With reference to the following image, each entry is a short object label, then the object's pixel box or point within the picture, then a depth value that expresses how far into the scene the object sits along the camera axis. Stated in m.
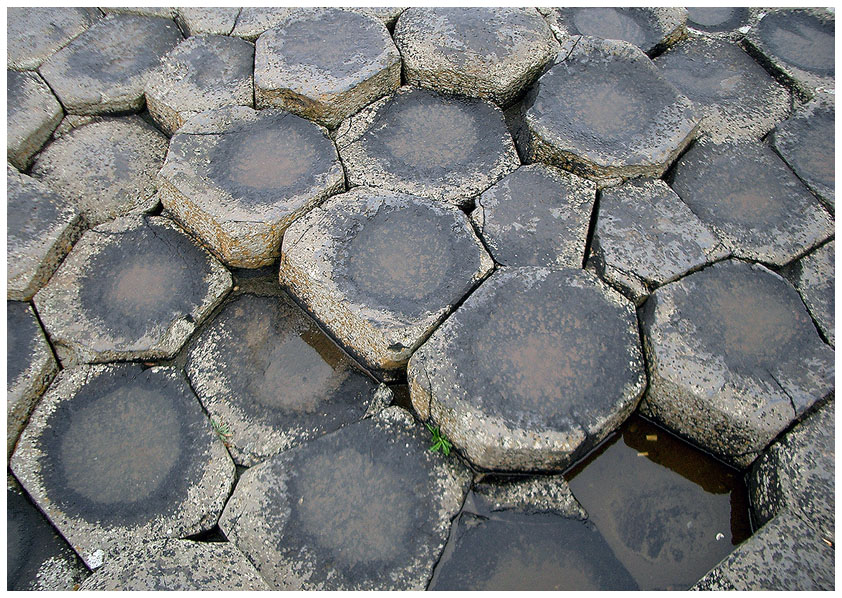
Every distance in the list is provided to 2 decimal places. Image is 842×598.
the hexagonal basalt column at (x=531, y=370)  1.68
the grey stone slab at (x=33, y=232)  1.98
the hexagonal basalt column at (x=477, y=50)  2.29
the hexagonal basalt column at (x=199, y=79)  2.37
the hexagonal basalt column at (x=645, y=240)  1.93
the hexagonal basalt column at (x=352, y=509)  1.62
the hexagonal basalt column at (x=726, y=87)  2.31
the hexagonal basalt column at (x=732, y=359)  1.73
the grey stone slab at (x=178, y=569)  1.55
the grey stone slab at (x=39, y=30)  2.47
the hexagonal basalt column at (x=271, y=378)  1.85
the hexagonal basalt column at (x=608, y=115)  2.10
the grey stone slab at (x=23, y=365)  1.82
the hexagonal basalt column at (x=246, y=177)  2.02
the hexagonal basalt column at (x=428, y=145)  2.15
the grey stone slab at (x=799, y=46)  2.42
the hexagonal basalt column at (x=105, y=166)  2.25
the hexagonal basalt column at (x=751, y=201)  2.03
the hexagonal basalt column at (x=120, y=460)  1.70
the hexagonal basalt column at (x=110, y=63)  2.44
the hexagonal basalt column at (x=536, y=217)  2.00
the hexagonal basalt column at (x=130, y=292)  1.94
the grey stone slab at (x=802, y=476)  1.62
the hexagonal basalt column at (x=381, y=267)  1.84
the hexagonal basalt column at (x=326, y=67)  2.25
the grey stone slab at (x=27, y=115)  2.26
